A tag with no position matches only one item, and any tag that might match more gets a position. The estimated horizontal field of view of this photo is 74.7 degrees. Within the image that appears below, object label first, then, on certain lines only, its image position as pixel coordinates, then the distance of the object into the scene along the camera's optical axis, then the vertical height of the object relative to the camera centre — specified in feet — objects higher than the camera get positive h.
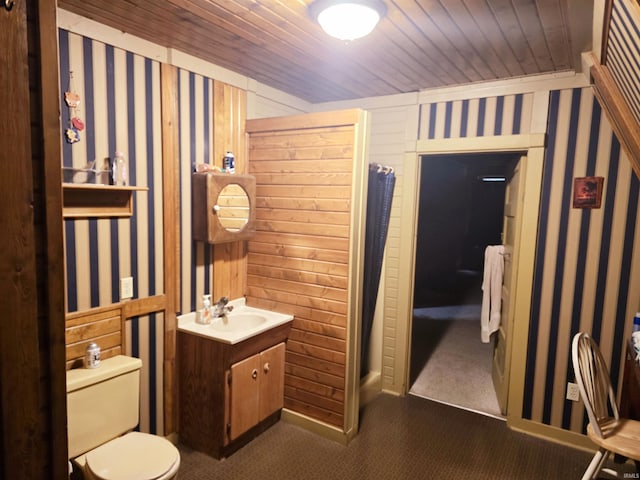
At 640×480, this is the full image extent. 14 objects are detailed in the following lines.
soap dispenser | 8.83 -2.37
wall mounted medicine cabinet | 8.50 -0.11
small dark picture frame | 8.42 +0.44
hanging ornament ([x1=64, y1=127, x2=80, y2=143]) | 6.63 +0.97
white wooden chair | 6.20 -3.22
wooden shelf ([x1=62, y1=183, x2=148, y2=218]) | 6.64 -0.06
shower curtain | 9.84 -0.71
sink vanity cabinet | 8.11 -3.78
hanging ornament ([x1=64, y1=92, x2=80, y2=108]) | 6.59 +1.53
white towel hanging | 11.45 -2.20
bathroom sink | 9.21 -2.69
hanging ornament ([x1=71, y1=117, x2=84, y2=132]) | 6.70 +1.17
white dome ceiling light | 5.70 +2.66
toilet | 6.07 -3.73
